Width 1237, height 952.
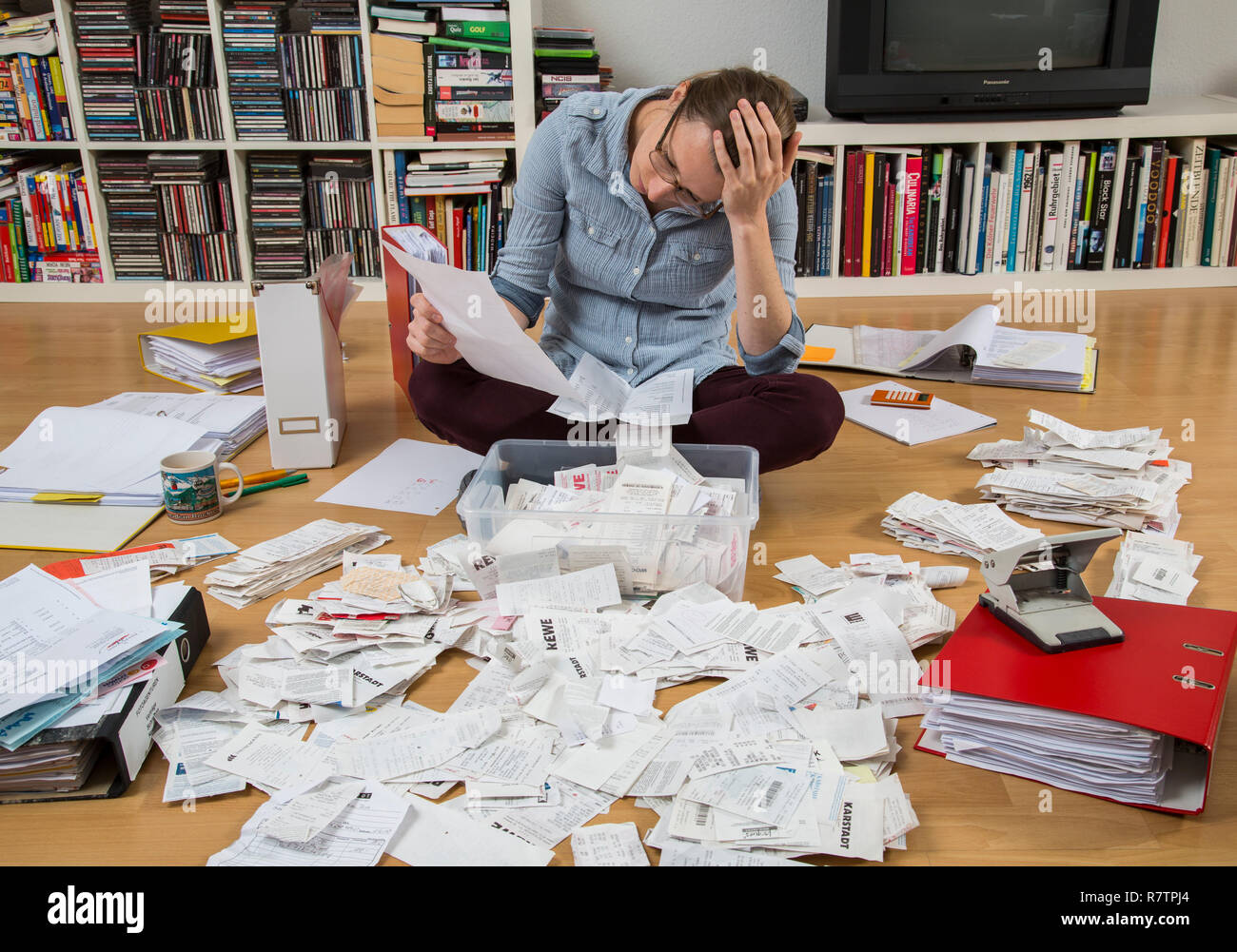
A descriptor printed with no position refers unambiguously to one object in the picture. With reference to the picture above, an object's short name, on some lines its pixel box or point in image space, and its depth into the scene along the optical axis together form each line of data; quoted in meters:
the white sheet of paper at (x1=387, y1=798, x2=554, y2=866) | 1.00
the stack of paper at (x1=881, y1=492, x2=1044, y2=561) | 1.56
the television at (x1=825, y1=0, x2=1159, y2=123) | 2.79
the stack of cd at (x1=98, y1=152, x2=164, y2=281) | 2.95
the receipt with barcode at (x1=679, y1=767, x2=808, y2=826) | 1.03
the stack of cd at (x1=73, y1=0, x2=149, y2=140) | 2.80
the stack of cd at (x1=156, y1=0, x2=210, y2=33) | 2.80
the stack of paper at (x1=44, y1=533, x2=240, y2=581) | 1.46
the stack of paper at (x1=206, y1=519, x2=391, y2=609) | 1.46
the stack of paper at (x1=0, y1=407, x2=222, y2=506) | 1.72
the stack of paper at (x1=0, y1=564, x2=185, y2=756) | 1.06
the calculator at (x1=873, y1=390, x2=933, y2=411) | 2.15
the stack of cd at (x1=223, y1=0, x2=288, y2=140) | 2.79
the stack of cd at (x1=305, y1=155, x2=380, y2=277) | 2.95
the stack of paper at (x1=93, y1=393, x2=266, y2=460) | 1.94
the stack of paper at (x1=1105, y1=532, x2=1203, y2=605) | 1.40
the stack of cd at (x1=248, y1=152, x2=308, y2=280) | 2.95
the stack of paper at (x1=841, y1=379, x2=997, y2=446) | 2.02
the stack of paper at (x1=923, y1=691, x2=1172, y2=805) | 1.05
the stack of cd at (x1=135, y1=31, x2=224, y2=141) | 2.83
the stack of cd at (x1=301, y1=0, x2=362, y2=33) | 2.79
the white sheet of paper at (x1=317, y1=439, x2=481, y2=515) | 1.75
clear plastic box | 1.40
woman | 1.56
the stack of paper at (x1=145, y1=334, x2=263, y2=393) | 2.16
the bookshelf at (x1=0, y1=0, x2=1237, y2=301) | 2.83
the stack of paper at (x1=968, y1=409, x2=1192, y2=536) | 1.65
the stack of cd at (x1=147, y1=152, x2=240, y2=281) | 2.93
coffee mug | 1.64
